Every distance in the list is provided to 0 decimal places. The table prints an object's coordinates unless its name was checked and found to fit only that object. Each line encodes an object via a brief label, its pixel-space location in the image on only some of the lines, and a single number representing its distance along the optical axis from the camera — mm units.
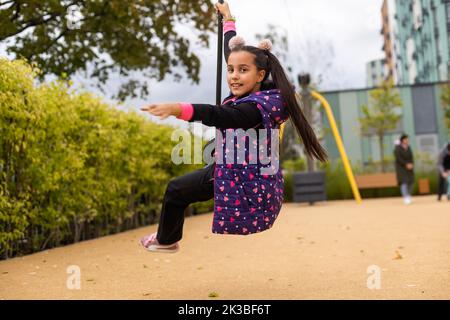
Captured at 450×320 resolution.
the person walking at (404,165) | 15930
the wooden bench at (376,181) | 20875
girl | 3525
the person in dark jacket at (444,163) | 16016
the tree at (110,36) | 13641
